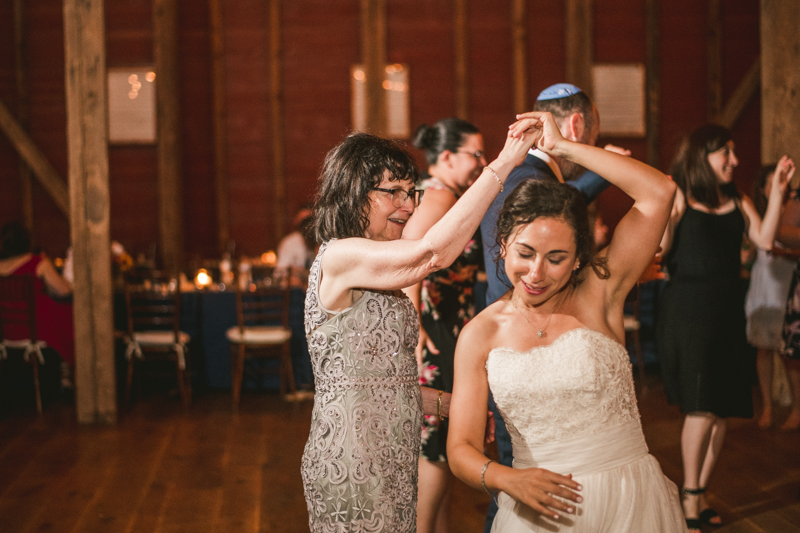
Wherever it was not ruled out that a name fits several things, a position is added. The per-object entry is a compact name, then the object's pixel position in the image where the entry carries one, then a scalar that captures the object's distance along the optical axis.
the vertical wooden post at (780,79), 4.70
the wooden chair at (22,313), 5.08
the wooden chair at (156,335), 5.22
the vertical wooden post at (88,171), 4.66
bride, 1.52
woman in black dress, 2.84
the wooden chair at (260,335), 5.20
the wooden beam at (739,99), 8.34
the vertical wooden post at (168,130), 8.26
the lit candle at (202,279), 5.60
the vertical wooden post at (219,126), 8.52
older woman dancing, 1.51
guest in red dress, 5.23
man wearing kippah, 2.08
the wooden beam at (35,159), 8.36
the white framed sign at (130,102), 8.51
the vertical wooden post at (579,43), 8.13
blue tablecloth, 5.55
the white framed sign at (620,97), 8.69
